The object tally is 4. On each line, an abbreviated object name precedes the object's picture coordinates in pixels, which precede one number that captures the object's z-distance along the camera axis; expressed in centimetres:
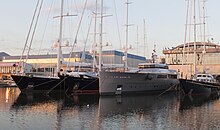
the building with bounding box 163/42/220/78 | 8469
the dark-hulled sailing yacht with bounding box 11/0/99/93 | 4548
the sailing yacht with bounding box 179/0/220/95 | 4701
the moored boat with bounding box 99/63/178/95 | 4272
